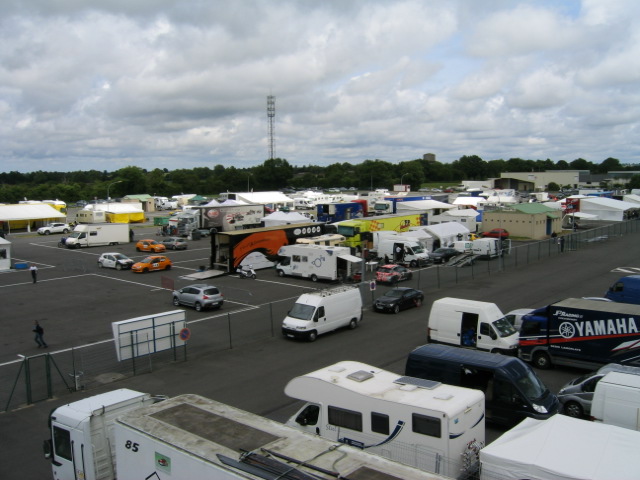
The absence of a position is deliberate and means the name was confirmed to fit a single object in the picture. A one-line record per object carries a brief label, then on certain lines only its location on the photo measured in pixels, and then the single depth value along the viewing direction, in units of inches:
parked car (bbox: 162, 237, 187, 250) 1929.1
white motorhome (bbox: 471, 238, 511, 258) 1669.5
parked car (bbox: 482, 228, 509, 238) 2009.1
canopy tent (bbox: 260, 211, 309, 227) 2081.3
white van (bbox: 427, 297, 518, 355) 733.9
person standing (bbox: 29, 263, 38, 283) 1368.1
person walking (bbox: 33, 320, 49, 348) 818.2
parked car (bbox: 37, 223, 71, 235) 2578.7
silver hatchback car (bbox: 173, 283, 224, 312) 1046.4
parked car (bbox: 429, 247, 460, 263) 1612.9
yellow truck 1658.5
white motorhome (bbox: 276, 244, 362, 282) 1315.2
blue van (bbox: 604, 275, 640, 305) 965.2
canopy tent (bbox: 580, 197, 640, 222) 2908.5
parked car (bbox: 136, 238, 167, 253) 1882.4
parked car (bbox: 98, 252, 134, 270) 1562.5
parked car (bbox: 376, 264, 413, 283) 1309.1
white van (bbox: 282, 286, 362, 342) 836.6
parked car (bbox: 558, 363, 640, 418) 528.7
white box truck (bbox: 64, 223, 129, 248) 2020.2
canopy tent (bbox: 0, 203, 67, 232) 2672.2
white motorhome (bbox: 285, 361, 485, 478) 376.2
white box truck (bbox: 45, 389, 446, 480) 267.9
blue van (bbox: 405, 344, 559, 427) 493.7
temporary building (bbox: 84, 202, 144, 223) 2785.4
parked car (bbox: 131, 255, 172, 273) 1503.4
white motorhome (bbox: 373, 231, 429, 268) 1552.7
